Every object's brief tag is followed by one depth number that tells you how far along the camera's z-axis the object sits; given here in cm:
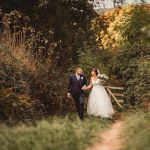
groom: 1920
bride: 2038
